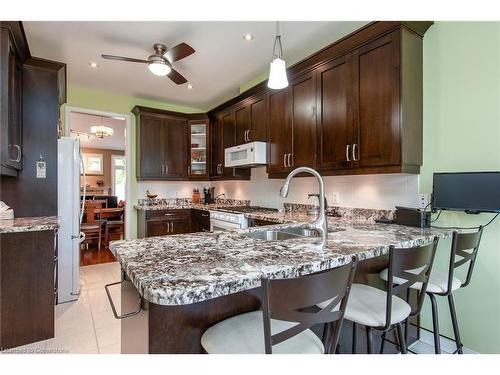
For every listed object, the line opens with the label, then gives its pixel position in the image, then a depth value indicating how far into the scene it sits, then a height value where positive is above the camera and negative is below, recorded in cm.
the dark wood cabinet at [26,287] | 198 -77
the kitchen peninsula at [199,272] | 79 -28
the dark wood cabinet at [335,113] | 228 +65
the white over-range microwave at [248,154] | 321 +40
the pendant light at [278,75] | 187 +78
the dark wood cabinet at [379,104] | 196 +63
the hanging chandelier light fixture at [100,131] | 519 +109
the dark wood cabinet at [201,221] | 377 -50
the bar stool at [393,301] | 115 -54
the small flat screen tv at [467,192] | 167 -4
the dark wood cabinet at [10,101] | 185 +67
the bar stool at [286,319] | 77 -43
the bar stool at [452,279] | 145 -55
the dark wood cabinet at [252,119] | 329 +88
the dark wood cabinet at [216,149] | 426 +61
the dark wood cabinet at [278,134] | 295 +59
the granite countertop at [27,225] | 195 -29
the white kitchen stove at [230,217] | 307 -37
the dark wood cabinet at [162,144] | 427 +70
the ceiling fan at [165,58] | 242 +123
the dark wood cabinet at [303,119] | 262 +69
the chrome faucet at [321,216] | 156 -18
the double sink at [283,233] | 185 -33
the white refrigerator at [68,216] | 273 -30
